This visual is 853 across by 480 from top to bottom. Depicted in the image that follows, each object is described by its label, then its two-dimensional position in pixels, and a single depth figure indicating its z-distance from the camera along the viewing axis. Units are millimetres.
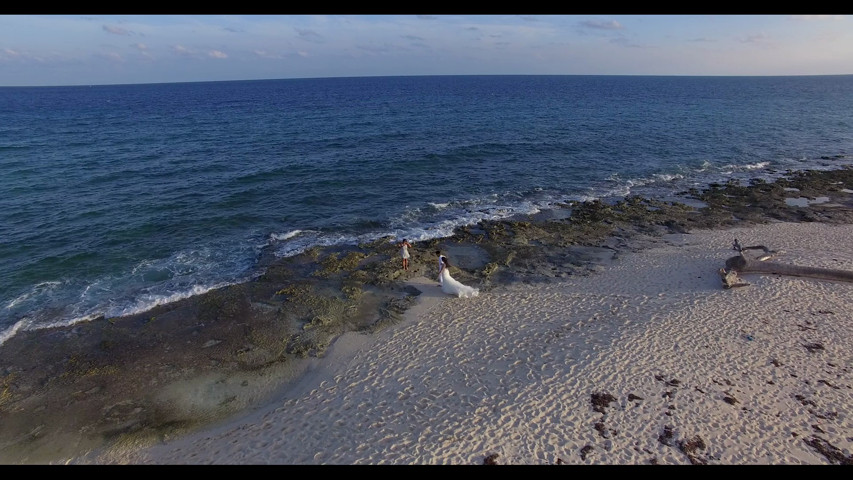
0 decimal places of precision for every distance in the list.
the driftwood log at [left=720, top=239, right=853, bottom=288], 18781
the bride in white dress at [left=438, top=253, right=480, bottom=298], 19266
